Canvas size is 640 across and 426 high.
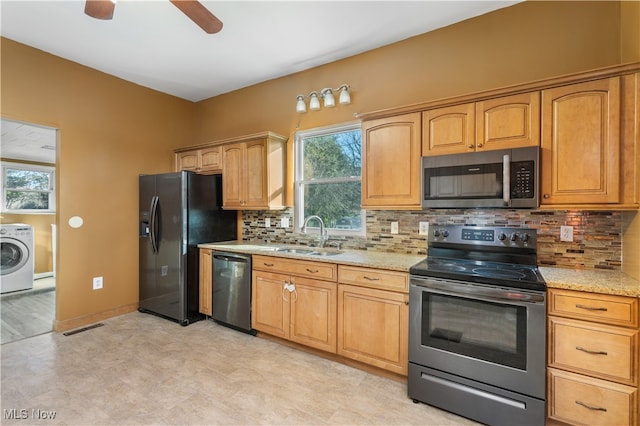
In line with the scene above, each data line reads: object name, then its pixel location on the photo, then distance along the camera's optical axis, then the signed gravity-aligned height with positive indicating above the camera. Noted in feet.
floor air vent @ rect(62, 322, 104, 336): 10.30 -4.13
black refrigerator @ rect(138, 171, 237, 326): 11.12 -0.94
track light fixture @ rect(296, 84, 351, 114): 10.18 +3.84
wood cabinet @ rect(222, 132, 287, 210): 11.10 +1.40
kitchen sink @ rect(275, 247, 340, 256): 9.59 -1.35
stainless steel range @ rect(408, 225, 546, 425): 5.77 -2.55
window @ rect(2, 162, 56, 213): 17.26 +1.28
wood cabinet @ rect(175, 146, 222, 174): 12.25 +2.09
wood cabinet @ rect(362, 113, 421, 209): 8.07 +1.30
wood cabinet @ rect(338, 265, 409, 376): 7.33 -2.68
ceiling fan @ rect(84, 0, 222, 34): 5.82 +3.94
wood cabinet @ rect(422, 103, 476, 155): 7.31 +1.97
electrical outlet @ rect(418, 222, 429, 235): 8.77 -0.52
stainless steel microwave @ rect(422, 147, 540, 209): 6.61 +0.71
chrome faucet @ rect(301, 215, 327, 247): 10.34 -0.64
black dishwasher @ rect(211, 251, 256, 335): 10.18 -2.77
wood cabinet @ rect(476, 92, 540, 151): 6.63 +1.98
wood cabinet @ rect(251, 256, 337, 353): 8.50 -2.71
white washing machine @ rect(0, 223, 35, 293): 15.28 -2.43
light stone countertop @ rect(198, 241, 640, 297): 5.42 -1.33
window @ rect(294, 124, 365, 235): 10.53 +1.14
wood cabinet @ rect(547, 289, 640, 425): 5.22 -2.63
